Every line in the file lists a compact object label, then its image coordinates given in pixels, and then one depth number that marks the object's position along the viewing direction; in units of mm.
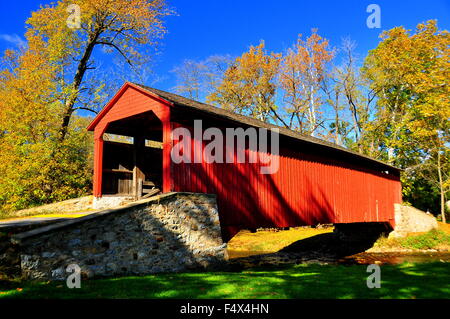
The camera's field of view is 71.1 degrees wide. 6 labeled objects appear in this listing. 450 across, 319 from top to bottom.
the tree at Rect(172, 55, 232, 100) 31297
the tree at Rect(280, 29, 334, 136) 26812
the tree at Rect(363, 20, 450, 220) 21188
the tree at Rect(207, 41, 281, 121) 28172
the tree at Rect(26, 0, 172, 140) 17547
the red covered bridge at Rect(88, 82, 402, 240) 8750
